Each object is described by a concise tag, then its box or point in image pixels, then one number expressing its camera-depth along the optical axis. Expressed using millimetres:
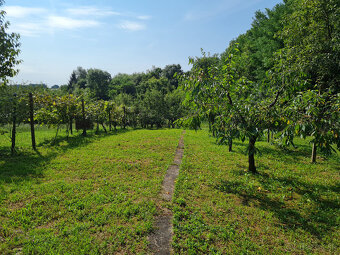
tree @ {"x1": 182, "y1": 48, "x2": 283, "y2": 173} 5289
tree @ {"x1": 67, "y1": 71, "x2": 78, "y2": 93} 82500
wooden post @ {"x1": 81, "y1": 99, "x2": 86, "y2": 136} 14547
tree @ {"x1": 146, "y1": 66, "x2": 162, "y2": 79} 73688
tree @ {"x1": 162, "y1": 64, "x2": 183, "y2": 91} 72375
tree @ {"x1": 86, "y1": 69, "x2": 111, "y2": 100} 66312
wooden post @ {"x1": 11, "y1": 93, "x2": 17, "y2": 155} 8297
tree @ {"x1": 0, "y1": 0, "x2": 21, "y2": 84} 7059
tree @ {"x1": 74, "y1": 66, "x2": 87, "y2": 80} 87000
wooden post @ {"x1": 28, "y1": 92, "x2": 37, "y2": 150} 9257
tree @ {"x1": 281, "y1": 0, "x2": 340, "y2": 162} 5534
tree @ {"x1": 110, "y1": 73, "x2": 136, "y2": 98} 72769
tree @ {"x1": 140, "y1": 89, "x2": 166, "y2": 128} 26875
